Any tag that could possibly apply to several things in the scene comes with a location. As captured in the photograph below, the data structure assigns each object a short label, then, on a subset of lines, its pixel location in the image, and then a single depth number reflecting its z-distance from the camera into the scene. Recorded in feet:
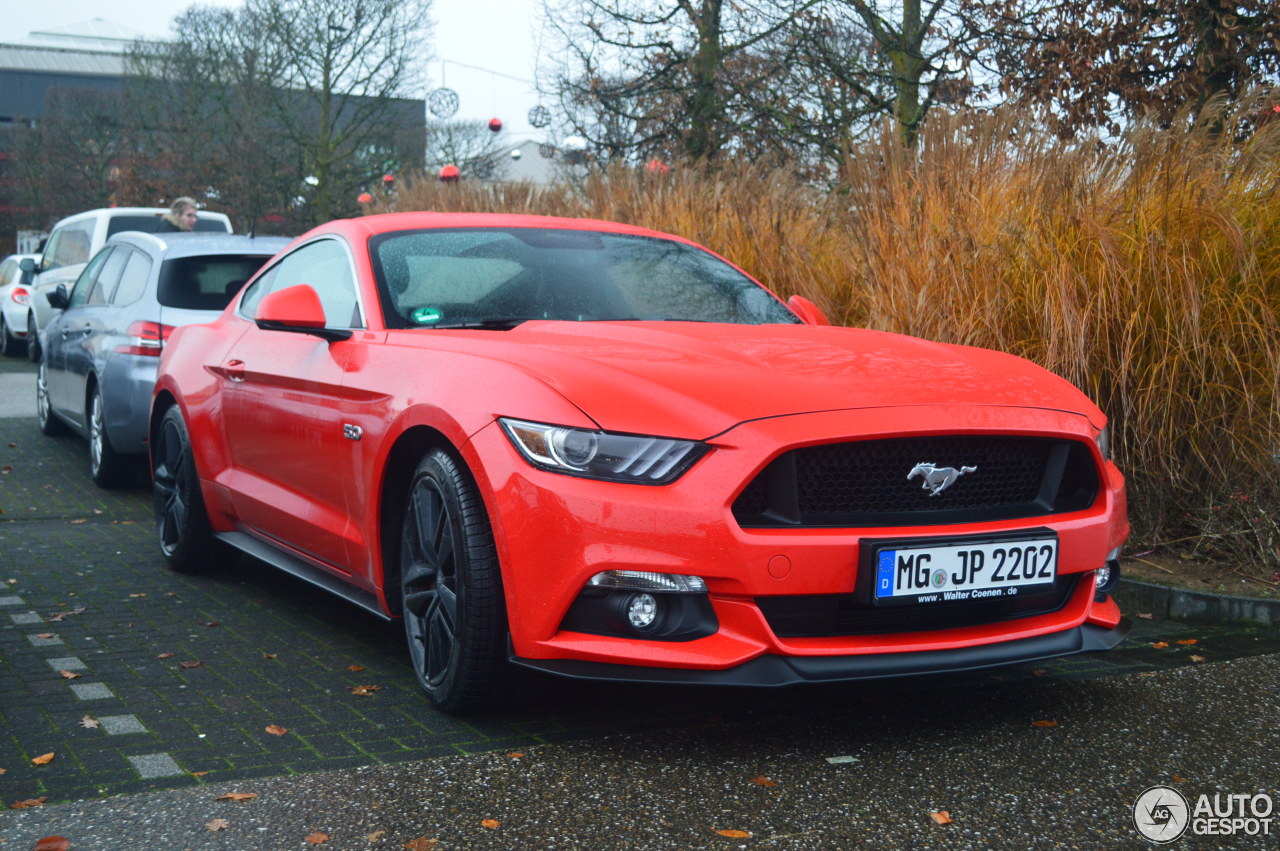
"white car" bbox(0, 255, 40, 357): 62.59
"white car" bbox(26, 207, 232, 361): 50.37
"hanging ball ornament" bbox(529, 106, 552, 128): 61.11
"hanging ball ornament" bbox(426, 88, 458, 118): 115.85
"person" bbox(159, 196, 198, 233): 41.60
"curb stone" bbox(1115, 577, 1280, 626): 16.58
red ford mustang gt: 10.68
